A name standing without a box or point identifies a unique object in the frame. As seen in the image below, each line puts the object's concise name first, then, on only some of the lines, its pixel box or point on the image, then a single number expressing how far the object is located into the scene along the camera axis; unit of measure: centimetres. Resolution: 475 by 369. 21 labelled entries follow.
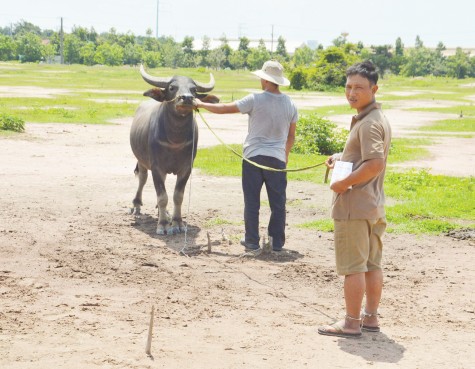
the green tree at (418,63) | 10494
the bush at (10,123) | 1927
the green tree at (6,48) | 11141
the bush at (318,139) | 1733
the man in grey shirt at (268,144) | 819
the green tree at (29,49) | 11294
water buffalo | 945
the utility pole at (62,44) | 10278
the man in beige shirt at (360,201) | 546
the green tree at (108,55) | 10994
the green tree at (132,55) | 11944
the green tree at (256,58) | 11162
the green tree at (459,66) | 10500
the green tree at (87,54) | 11124
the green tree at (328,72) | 5262
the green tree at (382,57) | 10138
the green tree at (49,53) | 11472
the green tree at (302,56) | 11981
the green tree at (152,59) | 11306
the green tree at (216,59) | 11250
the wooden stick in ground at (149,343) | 514
